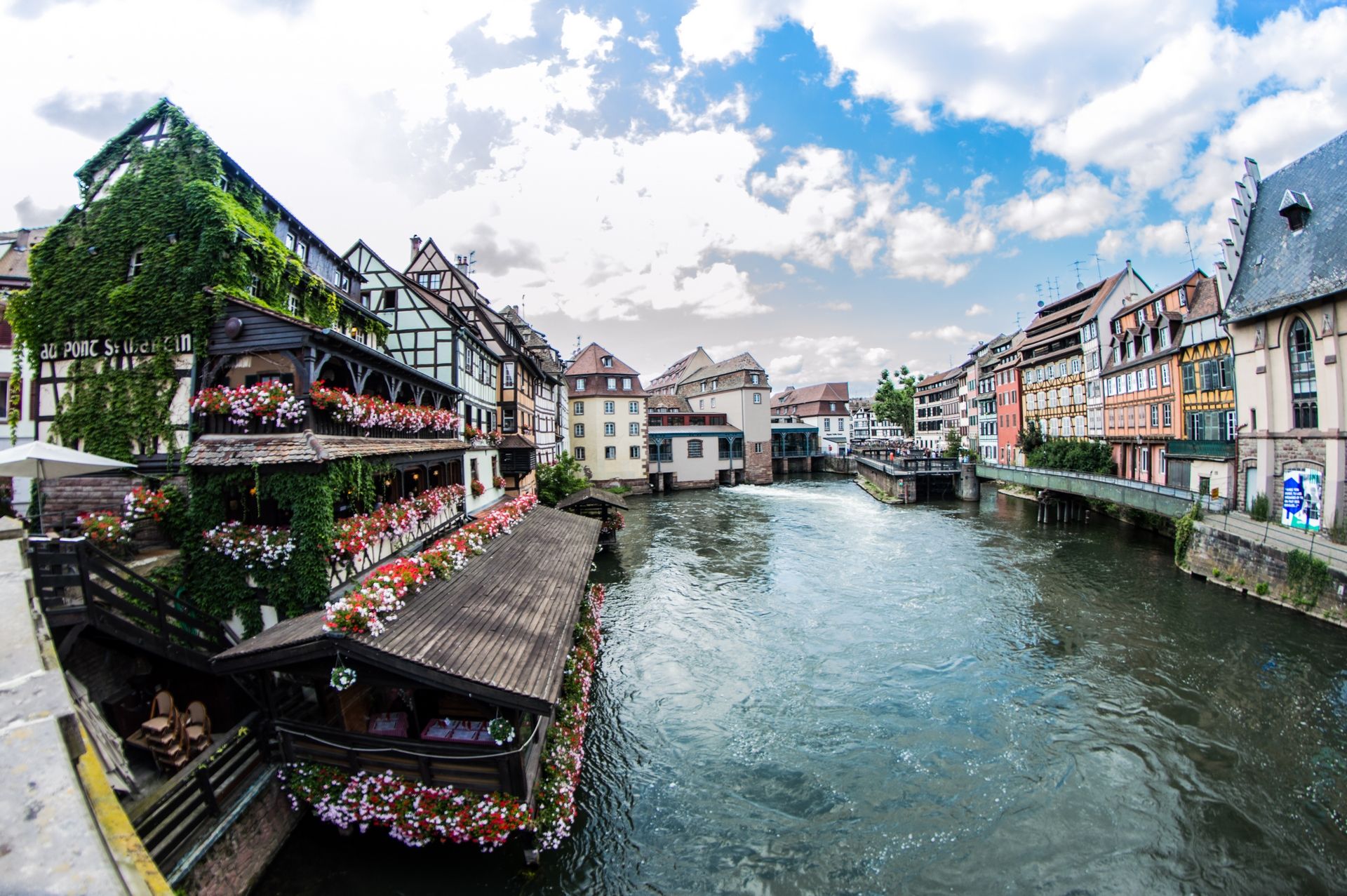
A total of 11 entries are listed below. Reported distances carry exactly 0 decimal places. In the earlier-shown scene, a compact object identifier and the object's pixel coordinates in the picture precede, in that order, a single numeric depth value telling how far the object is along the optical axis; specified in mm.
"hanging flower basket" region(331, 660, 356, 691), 7441
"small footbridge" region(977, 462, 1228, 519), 23203
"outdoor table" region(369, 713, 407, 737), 9391
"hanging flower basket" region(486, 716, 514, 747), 7586
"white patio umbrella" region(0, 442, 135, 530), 8844
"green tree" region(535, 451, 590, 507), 33562
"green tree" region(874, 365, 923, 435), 89500
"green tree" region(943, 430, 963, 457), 61125
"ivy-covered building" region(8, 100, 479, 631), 10219
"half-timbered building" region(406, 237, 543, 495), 27891
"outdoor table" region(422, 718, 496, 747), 8747
